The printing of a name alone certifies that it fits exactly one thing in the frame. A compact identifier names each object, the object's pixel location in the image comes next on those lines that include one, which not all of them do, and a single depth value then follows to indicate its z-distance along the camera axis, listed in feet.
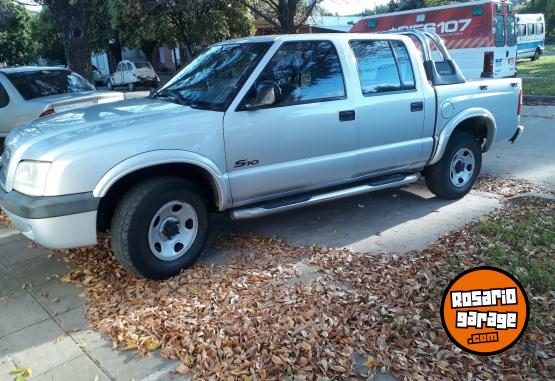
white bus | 90.58
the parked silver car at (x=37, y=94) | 23.89
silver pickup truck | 11.72
